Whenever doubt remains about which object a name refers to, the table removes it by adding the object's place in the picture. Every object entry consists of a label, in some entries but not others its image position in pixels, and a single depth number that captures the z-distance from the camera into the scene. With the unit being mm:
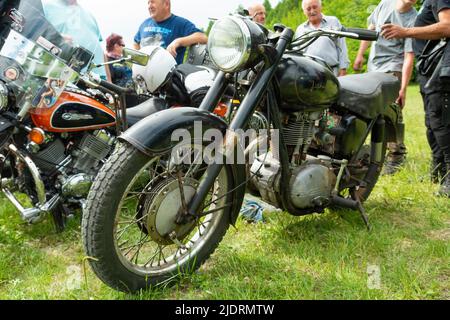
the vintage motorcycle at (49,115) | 2865
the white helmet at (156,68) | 3402
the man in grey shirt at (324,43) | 4460
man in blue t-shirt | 4934
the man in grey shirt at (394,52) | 4555
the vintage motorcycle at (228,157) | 1967
